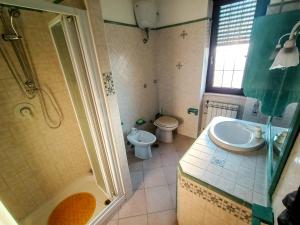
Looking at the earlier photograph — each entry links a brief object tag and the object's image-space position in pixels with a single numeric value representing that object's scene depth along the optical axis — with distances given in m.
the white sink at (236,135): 1.15
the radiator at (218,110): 2.12
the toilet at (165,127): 2.49
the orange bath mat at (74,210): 1.49
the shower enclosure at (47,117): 1.16
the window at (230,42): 1.82
